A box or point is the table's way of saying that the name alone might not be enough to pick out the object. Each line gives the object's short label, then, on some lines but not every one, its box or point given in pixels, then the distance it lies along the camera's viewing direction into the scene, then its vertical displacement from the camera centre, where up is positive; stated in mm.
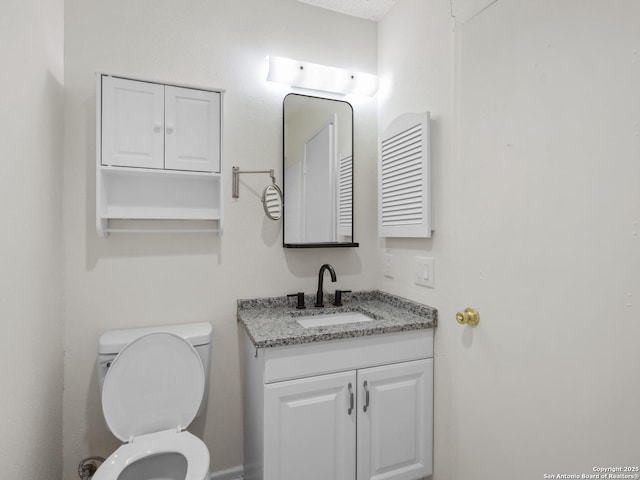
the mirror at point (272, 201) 1796 +190
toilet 1317 -666
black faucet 1844 -238
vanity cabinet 1378 -739
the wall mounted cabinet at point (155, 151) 1486 +388
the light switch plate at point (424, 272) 1658 -168
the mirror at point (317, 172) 1903 +372
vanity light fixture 1832 +897
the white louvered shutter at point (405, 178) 1620 +307
